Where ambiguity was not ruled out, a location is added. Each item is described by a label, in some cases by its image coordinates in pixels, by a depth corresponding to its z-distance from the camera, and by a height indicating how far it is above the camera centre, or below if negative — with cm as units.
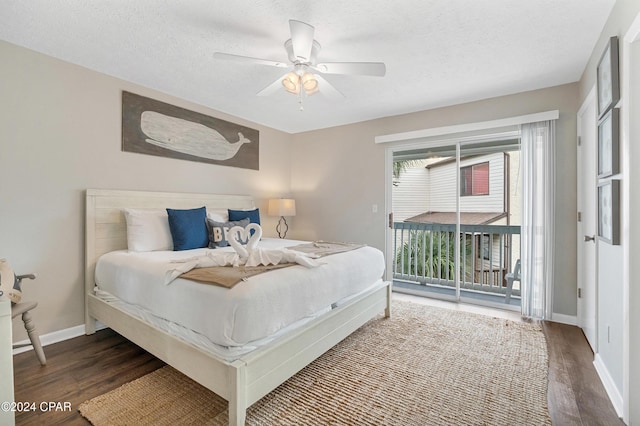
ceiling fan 187 +106
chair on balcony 359 -75
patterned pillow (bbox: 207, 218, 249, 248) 308 -19
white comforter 154 -49
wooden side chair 186 -60
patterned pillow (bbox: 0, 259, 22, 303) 184 -43
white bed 153 -74
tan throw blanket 165 -35
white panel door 238 -4
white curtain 303 -2
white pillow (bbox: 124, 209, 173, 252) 275 -15
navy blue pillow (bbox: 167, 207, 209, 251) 289 -14
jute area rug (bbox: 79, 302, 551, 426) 161 -108
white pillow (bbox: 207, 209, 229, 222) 336 +0
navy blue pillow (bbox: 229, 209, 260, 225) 355 +0
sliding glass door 362 -6
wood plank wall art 303 +94
